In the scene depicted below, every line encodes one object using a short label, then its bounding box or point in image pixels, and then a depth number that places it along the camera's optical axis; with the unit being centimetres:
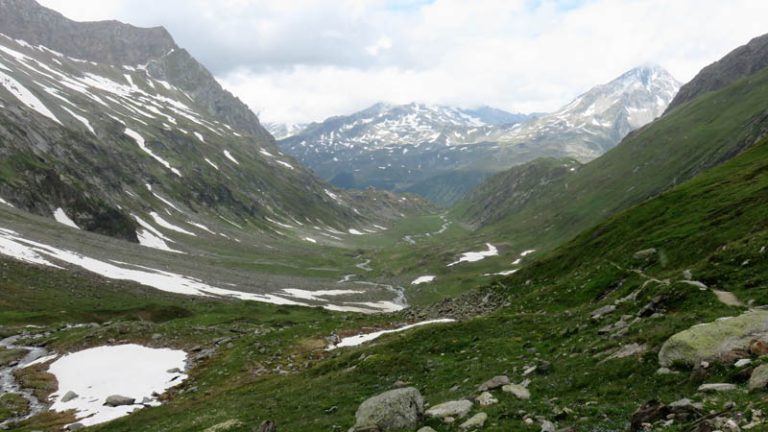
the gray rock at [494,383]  2520
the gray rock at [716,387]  1727
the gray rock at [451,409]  2225
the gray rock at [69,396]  4422
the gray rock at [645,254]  5134
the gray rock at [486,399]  2284
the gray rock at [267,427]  2538
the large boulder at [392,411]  2230
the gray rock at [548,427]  1753
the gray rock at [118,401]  4281
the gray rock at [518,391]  2282
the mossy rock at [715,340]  1983
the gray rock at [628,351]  2406
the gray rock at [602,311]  3494
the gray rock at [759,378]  1627
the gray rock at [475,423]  2016
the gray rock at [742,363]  1831
